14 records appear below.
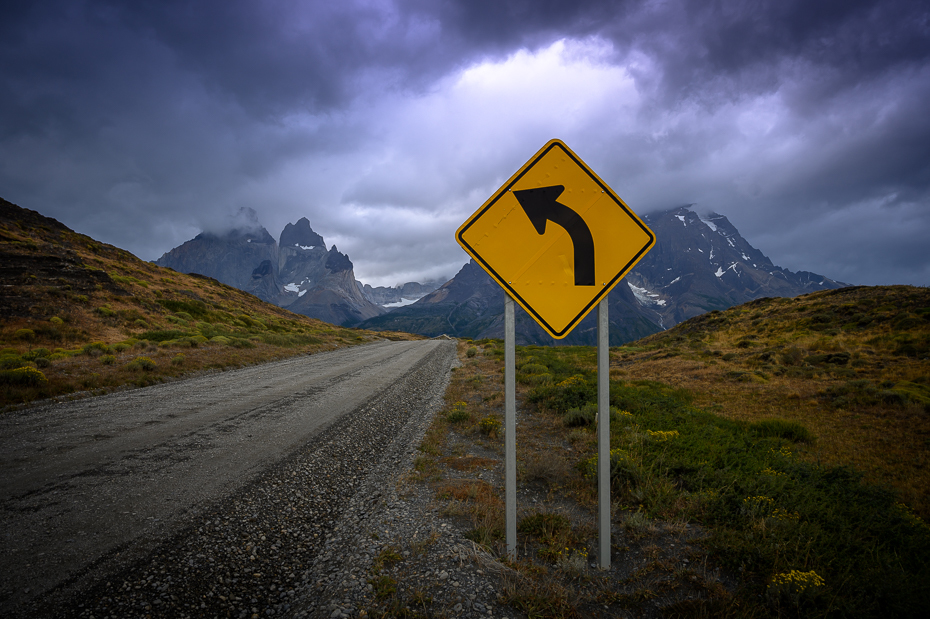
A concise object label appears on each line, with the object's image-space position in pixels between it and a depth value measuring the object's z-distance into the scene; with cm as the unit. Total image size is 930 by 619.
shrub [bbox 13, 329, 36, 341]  1626
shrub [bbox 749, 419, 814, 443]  652
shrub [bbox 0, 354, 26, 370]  1092
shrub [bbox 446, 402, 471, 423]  808
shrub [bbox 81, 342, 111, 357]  1546
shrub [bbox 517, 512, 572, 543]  352
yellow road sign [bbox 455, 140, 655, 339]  311
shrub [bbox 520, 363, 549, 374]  1481
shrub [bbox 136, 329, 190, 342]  2068
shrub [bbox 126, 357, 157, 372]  1270
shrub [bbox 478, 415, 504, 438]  707
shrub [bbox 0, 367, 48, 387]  944
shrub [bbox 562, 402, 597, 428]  735
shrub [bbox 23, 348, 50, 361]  1291
